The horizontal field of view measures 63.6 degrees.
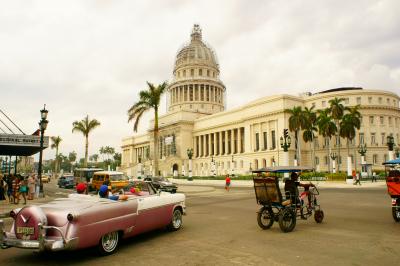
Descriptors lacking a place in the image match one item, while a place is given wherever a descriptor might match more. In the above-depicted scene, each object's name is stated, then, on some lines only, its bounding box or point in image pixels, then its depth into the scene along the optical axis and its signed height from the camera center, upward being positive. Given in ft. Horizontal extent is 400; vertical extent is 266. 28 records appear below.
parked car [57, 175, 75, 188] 134.72 -5.31
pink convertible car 21.11 -3.84
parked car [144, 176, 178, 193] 96.32 -5.23
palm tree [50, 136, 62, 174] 306.96 +27.12
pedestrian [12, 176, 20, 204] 66.35 -3.68
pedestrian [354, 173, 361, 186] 127.87 -6.11
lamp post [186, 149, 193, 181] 196.12 +0.47
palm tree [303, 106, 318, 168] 191.93 +25.06
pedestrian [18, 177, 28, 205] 65.41 -3.48
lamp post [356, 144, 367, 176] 163.12 +10.16
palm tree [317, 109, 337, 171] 183.01 +22.76
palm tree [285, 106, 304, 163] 191.21 +27.51
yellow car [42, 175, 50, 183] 196.44 -5.76
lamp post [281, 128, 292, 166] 134.51 +6.61
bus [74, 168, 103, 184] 110.04 -1.71
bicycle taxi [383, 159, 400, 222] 36.86 -3.09
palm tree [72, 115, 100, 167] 184.85 +24.55
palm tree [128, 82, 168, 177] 134.62 +27.35
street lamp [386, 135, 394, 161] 128.42 +7.10
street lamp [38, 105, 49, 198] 72.08 +10.58
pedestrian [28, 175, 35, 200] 74.38 -3.95
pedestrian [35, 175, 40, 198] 81.05 -4.53
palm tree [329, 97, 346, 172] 182.50 +31.18
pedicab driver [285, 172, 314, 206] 34.81 -2.52
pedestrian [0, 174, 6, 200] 70.02 -4.34
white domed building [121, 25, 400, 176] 219.61 +32.22
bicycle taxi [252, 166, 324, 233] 32.32 -3.72
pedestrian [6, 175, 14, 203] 69.77 -3.68
